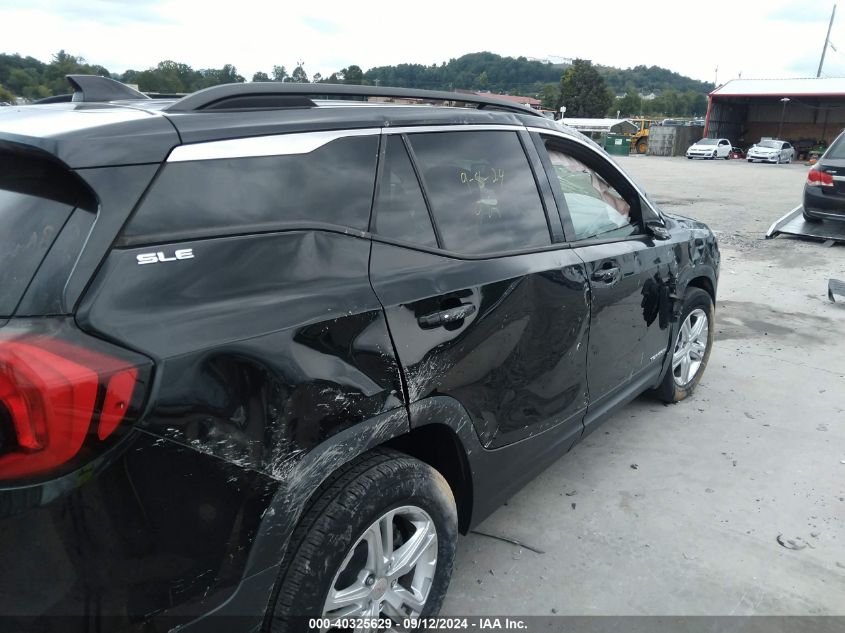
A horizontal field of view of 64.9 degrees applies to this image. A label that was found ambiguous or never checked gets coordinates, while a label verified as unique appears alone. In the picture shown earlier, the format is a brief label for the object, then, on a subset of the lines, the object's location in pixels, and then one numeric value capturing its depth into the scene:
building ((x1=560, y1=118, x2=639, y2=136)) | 50.00
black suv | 1.45
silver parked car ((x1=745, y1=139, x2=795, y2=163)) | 40.11
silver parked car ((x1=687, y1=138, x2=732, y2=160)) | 42.22
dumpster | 45.47
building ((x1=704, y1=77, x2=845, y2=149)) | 46.53
